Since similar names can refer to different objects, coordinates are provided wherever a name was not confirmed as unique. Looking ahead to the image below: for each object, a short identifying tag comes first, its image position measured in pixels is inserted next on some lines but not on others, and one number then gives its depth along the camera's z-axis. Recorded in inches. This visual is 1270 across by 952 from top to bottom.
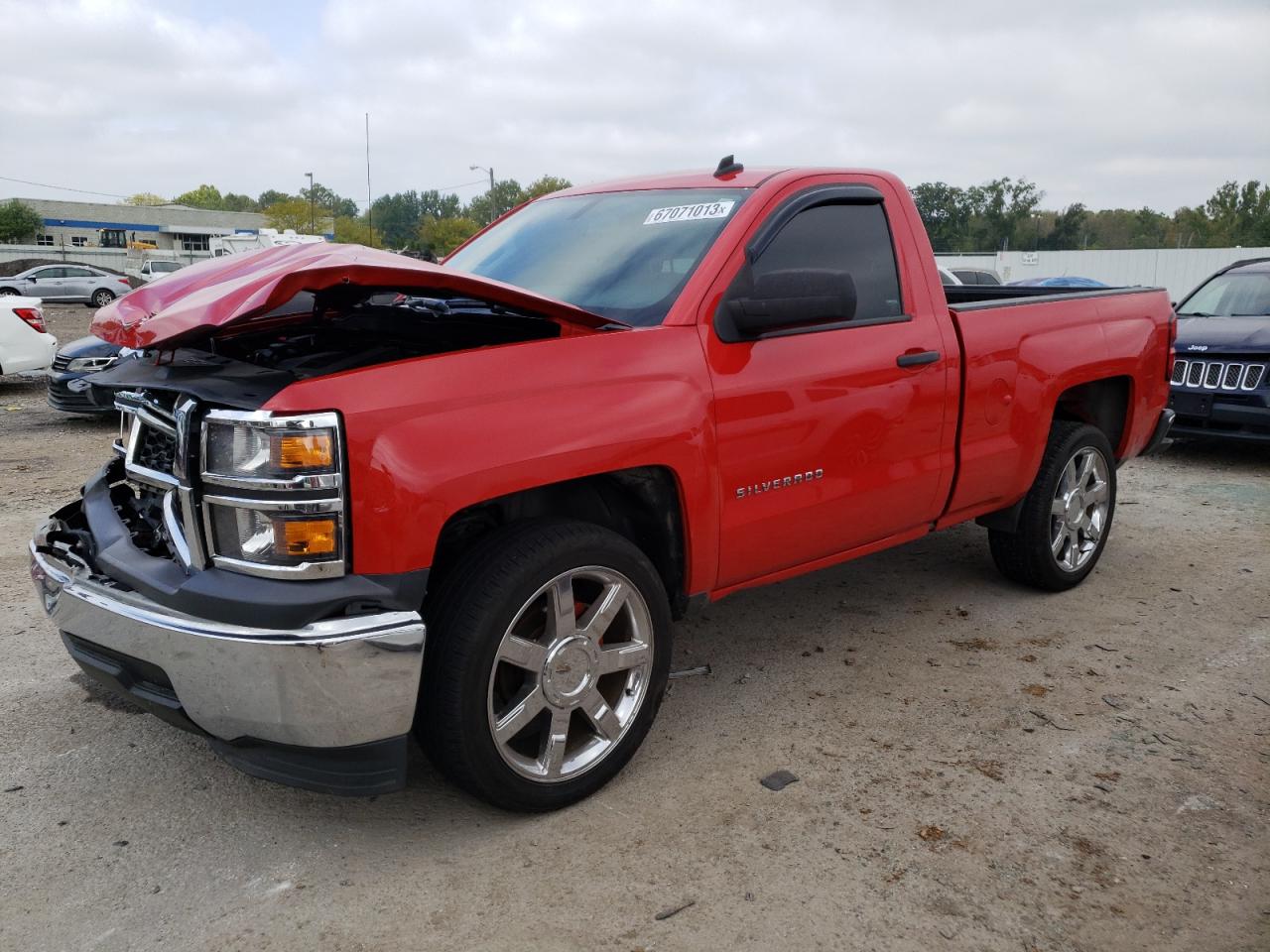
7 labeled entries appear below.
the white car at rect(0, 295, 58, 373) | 466.3
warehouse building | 2925.7
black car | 393.7
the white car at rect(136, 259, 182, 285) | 1446.9
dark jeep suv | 313.1
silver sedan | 1143.6
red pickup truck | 102.0
